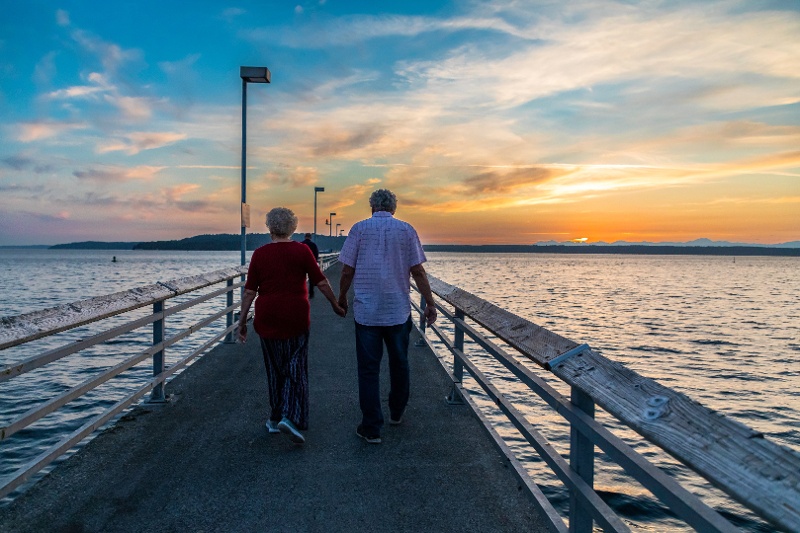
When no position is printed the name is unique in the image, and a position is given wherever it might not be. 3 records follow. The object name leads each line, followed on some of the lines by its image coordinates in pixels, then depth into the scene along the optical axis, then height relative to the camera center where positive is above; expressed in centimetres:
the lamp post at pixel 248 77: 1302 +378
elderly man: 460 -32
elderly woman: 459 -54
